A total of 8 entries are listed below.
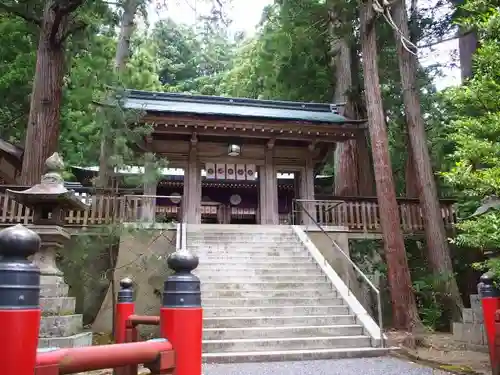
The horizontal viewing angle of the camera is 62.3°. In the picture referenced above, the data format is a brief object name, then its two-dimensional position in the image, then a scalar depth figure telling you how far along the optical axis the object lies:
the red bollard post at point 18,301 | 1.16
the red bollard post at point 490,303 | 4.58
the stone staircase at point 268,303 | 6.42
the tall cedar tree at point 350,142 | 14.48
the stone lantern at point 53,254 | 4.92
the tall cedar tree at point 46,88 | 9.39
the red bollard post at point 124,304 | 4.93
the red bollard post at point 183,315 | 1.66
